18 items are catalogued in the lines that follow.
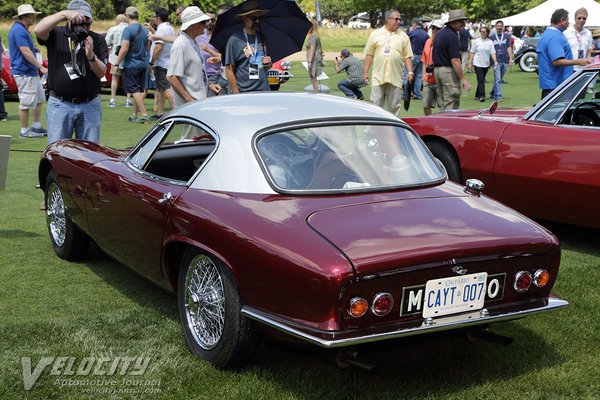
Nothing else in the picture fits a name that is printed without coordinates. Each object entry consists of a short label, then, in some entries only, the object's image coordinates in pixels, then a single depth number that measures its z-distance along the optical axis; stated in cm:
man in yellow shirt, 1194
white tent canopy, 3200
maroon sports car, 363
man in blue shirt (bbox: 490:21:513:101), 2159
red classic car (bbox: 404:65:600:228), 645
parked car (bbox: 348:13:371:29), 10112
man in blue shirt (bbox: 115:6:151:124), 1430
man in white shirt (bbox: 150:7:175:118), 1341
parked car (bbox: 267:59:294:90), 1890
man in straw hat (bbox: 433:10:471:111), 1189
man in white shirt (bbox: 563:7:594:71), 1294
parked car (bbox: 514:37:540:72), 3094
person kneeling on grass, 1603
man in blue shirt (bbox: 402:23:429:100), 1952
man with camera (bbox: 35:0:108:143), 738
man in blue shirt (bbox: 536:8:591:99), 1041
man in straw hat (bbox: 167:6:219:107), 845
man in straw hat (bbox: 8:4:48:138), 1181
